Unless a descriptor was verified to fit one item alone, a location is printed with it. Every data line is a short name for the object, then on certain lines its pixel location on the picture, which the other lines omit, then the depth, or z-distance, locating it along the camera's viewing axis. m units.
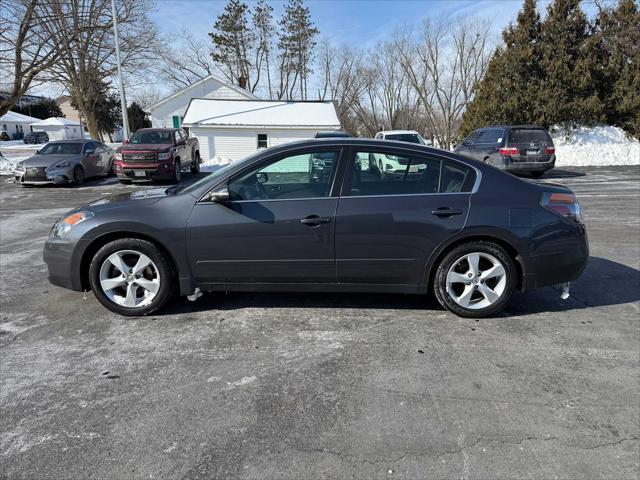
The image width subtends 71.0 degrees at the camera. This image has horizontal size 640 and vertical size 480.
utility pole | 21.86
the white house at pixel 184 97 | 32.42
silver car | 14.26
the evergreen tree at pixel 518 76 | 21.25
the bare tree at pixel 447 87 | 44.00
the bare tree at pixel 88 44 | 21.33
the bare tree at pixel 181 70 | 49.28
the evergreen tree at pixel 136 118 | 50.42
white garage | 24.23
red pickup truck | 14.67
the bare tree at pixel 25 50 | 19.59
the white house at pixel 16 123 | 67.19
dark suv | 13.69
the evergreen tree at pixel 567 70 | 20.69
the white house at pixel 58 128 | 61.94
